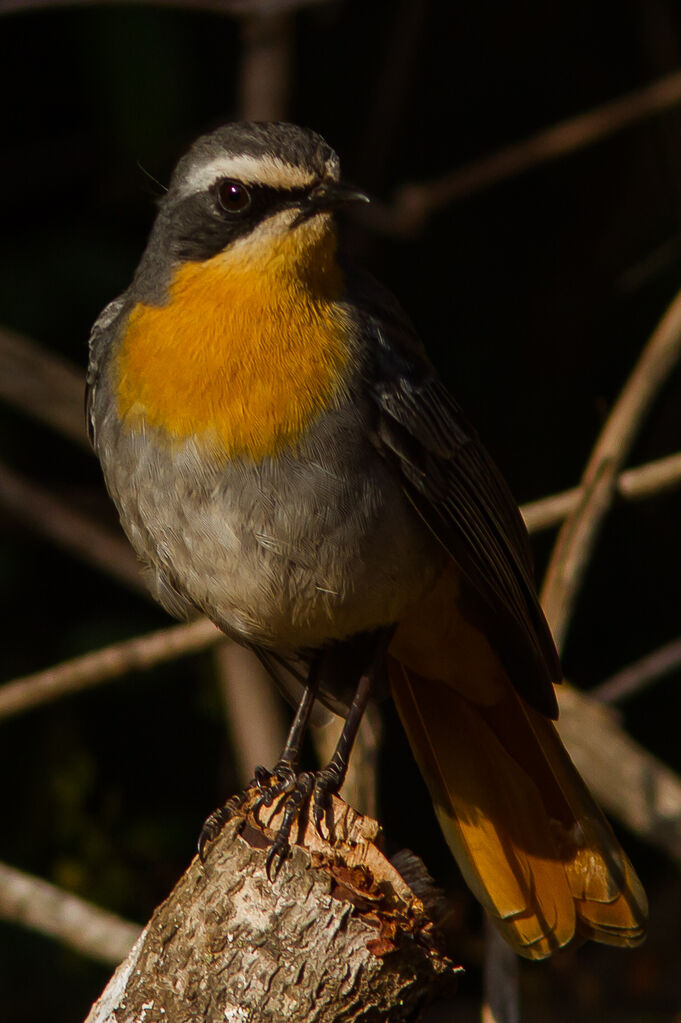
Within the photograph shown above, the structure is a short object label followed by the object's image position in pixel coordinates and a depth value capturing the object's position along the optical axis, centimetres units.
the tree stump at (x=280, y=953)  496
